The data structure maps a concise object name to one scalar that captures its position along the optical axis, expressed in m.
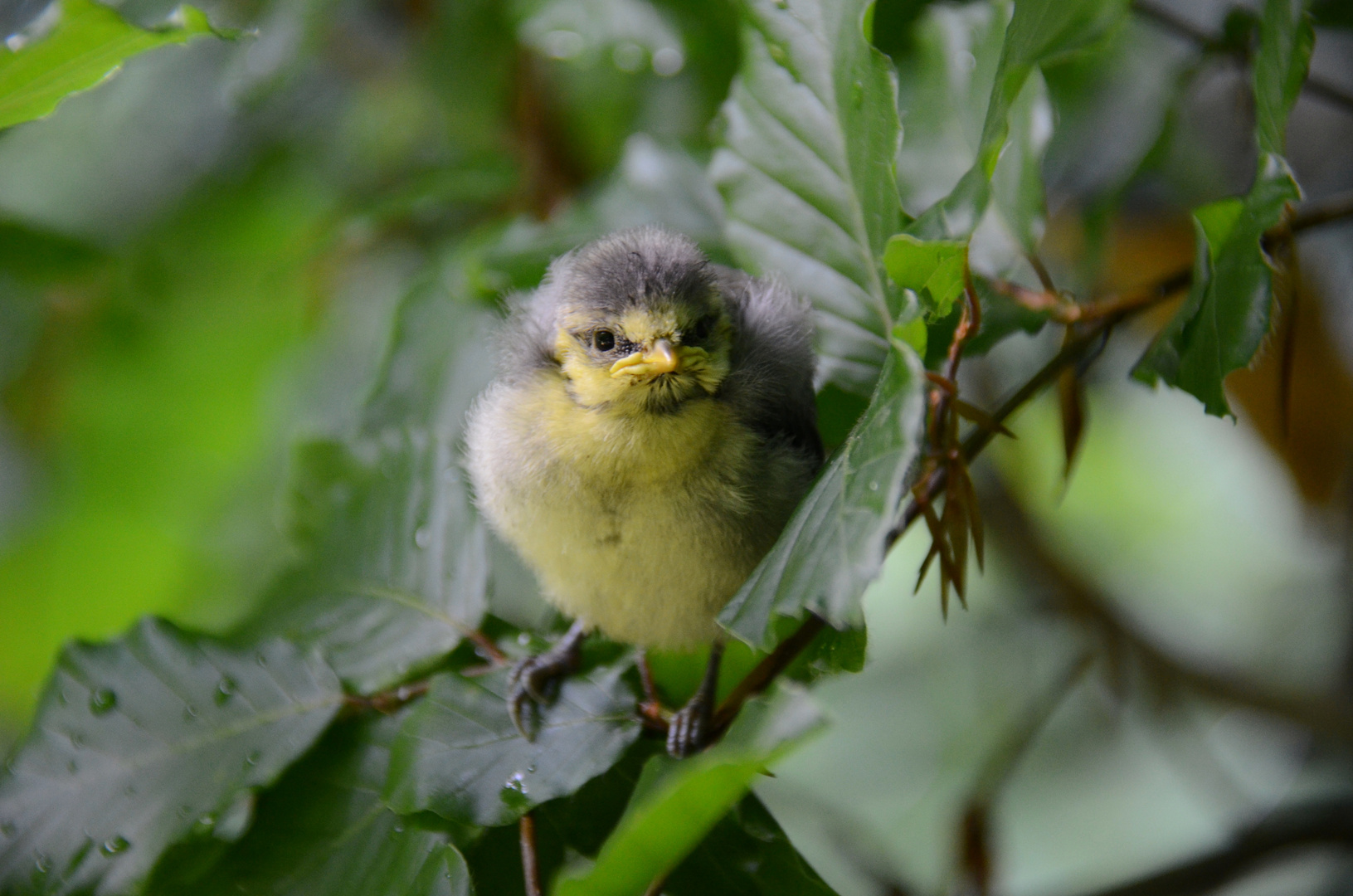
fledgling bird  0.95
